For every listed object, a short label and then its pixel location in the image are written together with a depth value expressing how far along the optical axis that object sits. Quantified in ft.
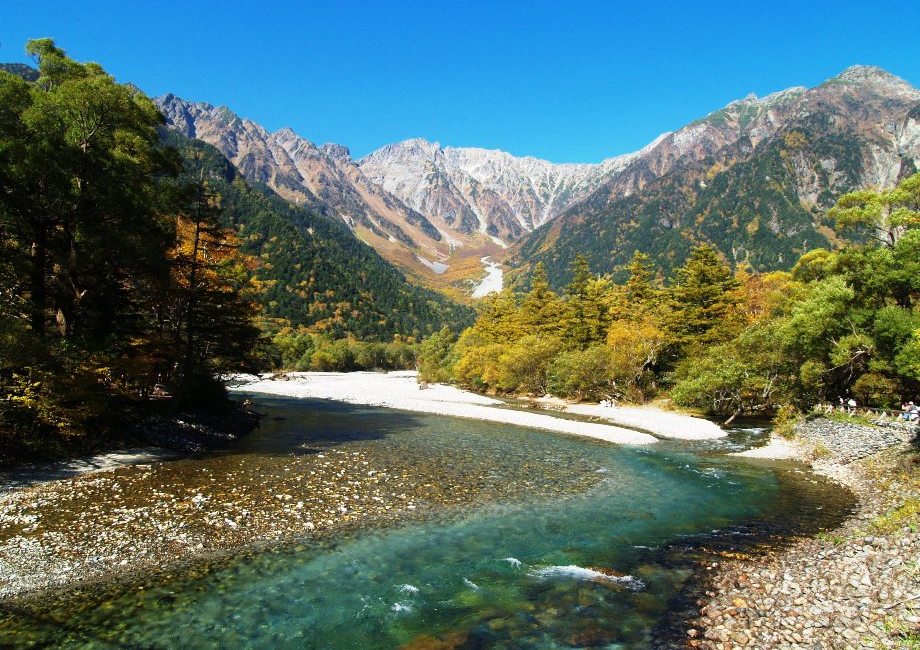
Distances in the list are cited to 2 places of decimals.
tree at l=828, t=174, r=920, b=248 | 84.74
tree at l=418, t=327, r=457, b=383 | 295.07
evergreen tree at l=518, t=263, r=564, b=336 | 225.93
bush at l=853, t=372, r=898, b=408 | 98.22
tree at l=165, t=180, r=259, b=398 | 97.40
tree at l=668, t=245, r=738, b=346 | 168.25
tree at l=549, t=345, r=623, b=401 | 171.42
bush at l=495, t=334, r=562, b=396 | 199.41
